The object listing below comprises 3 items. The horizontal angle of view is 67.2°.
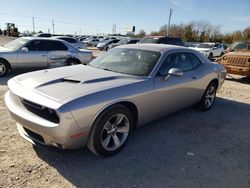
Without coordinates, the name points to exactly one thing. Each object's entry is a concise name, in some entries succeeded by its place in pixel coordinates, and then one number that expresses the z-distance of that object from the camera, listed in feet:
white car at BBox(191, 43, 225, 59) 52.22
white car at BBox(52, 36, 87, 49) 48.98
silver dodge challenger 7.28
